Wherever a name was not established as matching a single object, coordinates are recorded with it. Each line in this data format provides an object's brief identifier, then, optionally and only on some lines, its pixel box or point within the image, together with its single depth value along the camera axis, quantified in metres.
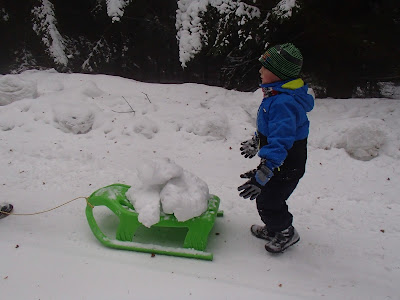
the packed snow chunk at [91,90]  4.71
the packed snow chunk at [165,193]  2.35
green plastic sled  2.39
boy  2.14
